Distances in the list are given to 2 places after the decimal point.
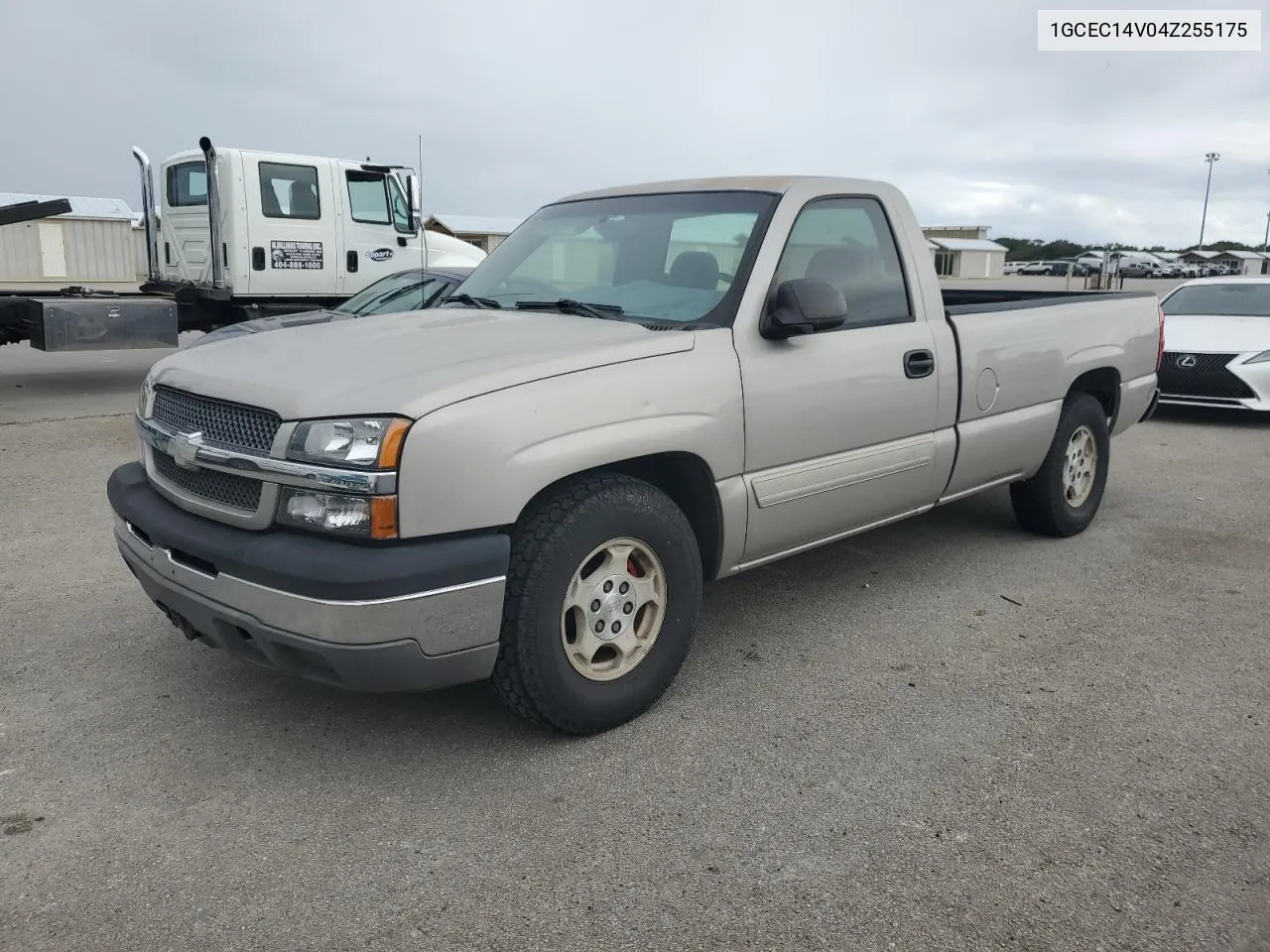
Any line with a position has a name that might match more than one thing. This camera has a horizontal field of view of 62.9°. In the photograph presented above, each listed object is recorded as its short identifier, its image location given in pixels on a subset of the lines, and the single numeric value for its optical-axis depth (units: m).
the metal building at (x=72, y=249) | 27.81
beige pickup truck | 2.83
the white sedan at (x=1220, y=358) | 9.65
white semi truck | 10.59
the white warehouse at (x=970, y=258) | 68.56
